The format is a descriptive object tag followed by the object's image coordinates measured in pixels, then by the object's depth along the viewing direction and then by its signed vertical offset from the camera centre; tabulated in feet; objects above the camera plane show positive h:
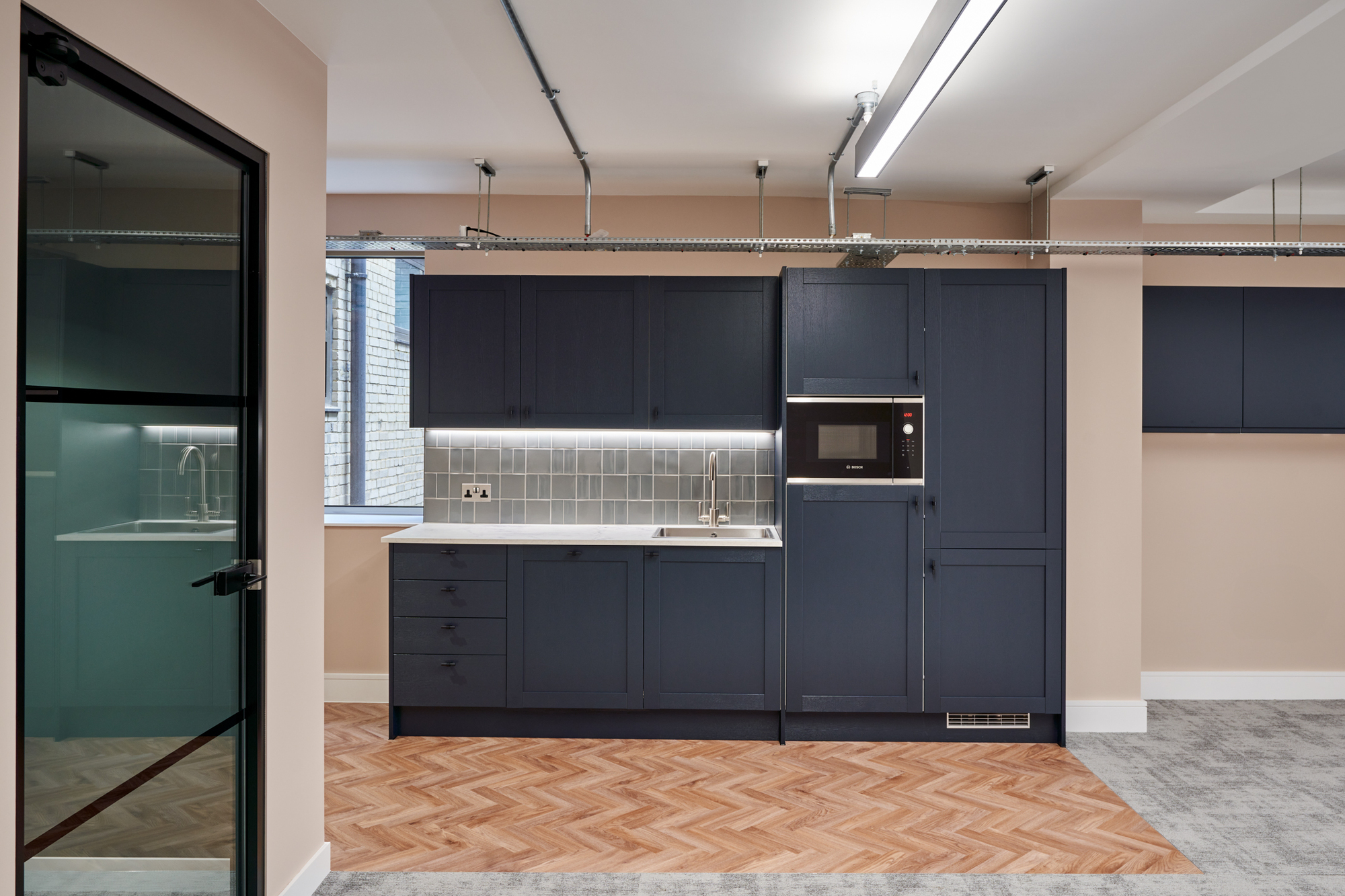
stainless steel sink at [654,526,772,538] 13.50 -1.41
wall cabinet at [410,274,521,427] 13.16 +1.84
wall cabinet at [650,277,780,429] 12.98 +1.81
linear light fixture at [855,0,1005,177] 6.15 +3.67
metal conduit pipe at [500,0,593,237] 7.95 +4.64
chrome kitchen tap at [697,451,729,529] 13.65 -0.96
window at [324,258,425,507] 14.93 +1.15
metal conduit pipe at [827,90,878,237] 9.56 +4.61
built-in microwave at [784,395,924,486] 12.26 +0.18
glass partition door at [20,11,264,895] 5.00 -0.27
